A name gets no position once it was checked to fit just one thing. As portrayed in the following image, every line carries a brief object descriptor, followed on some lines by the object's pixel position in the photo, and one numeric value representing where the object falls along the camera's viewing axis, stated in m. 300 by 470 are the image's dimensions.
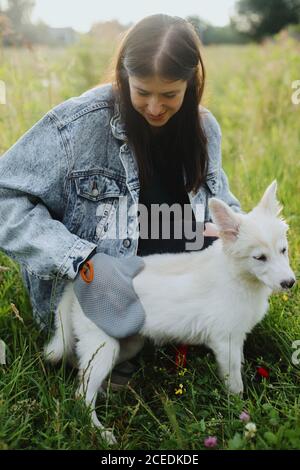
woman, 2.13
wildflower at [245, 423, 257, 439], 1.76
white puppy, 2.07
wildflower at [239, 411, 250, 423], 1.86
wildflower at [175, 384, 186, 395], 2.10
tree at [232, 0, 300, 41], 24.87
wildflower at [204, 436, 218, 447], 1.78
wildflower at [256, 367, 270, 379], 2.25
